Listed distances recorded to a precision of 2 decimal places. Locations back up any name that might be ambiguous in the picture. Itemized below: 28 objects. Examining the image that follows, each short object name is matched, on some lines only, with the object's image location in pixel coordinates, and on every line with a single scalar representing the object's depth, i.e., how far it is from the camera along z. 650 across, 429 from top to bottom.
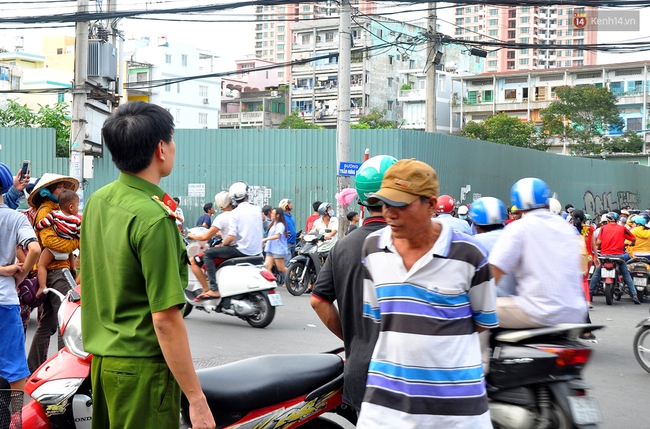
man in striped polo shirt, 2.82
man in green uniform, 2.63
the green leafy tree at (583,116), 62.41
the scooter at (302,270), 14.52
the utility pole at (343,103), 16.67
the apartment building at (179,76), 83.75
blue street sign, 16.33
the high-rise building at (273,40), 172.25
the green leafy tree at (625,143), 62.56
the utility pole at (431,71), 19.63
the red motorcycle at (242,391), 3.45
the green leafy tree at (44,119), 35.21
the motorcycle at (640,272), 14.05
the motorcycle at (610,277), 13.84
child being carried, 6.60
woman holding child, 6.69
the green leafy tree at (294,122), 77.94
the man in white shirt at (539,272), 4.83
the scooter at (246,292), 9.84
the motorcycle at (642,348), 7.78
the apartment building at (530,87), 82.62
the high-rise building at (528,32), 146.12
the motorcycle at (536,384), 4.36
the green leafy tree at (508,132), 64.19
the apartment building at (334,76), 82.56
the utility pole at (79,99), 15.90
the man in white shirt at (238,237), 10.04
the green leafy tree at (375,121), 71.55
